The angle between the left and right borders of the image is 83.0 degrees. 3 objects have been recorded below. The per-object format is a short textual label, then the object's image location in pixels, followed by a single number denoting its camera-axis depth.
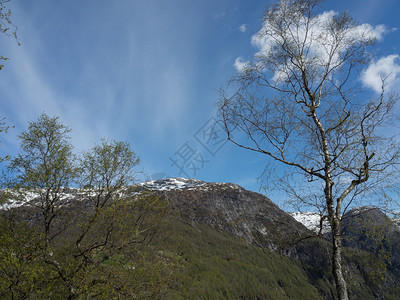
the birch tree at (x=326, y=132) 6.90
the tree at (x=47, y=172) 14.85
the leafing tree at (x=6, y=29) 6.32
